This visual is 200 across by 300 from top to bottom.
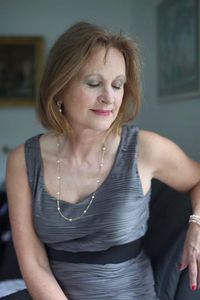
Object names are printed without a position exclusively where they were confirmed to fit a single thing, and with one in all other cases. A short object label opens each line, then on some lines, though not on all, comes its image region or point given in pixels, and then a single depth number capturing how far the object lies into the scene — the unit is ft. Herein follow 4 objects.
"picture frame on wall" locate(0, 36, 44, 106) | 10.84
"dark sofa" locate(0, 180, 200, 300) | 4.07
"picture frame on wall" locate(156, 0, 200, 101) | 6.21
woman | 3.73
